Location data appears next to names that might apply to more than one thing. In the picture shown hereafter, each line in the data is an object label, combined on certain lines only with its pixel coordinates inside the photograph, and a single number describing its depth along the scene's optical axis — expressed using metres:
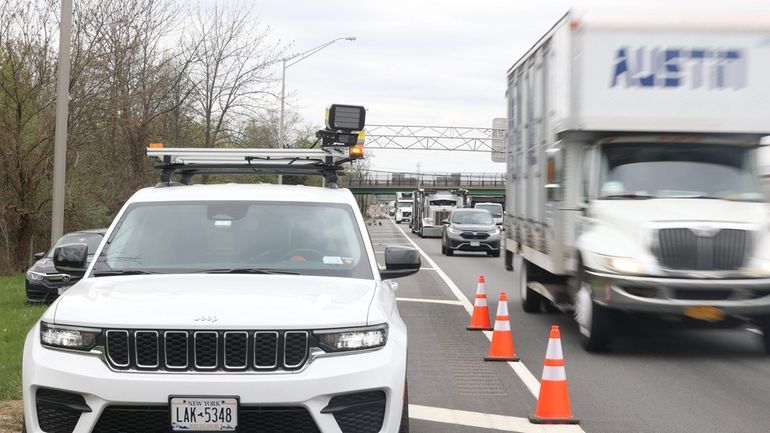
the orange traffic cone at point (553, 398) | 7.73
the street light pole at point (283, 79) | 40.26
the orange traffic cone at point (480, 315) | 13.66
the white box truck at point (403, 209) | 105.50
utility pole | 15.24
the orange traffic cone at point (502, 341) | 10.87
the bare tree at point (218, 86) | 36.00
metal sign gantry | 98.31
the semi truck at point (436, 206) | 55.19
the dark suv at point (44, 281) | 16.30
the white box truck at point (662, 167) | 10.70
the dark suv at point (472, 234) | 34.84
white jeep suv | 5.07
